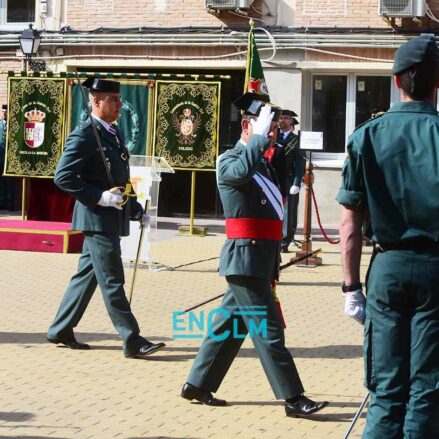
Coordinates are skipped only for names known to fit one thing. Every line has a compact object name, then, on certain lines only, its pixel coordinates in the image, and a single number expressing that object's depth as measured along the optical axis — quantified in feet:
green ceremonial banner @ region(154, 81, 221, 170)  60.29
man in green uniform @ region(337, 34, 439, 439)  16.37
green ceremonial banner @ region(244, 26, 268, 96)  41.11
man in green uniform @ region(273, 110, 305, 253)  52.49
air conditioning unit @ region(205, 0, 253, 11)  68.33
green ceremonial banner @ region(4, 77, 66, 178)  62.03
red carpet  51.49
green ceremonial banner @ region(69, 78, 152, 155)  61.00
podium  46.55
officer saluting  23.15
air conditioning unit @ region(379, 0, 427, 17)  65.36
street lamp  70.28
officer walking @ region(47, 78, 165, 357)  28.84
